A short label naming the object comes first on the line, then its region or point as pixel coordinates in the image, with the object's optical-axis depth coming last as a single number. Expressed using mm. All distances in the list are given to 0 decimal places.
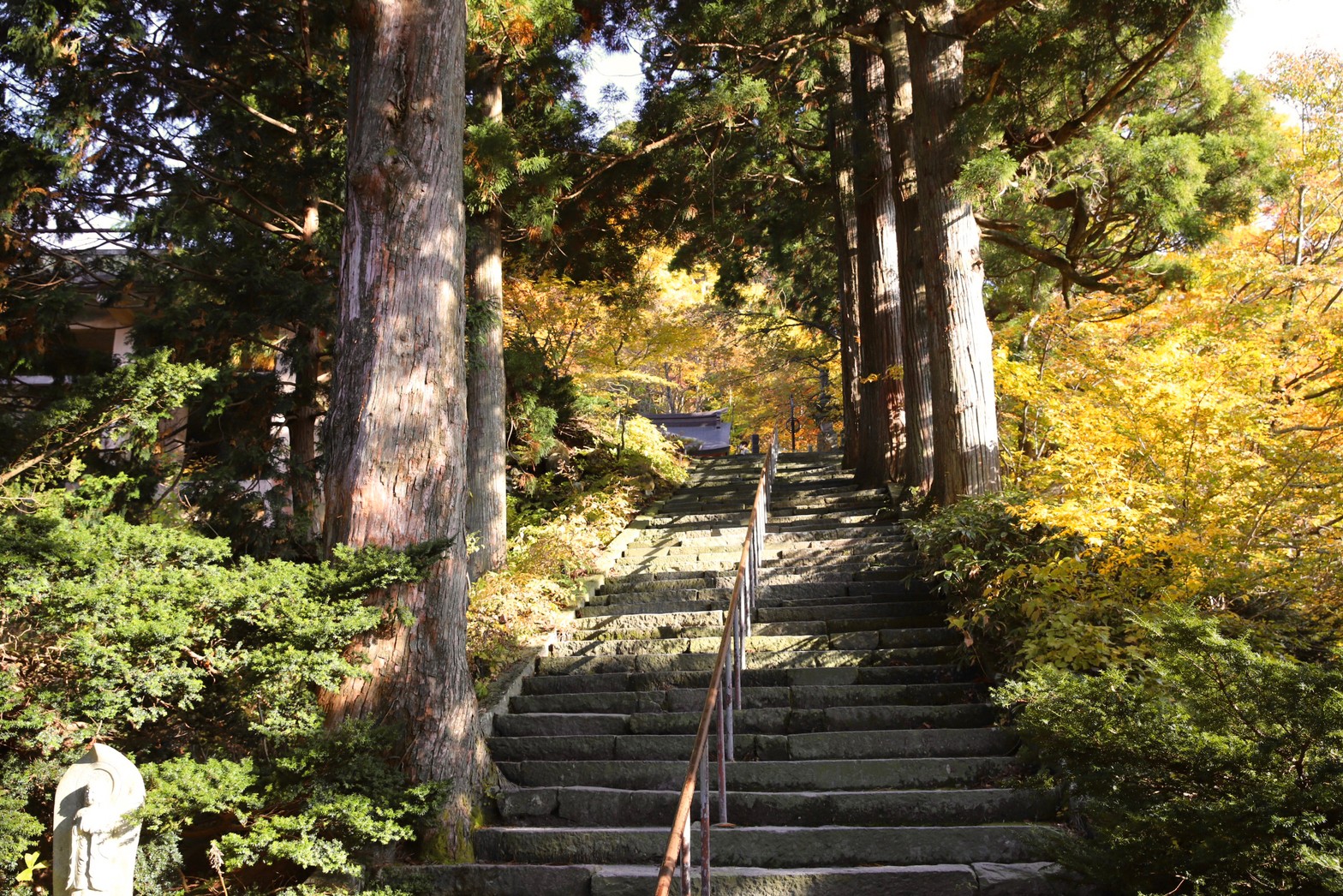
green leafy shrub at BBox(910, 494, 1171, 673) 6289
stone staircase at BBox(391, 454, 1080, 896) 5254
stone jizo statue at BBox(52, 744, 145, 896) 4512
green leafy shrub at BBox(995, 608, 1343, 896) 3680
